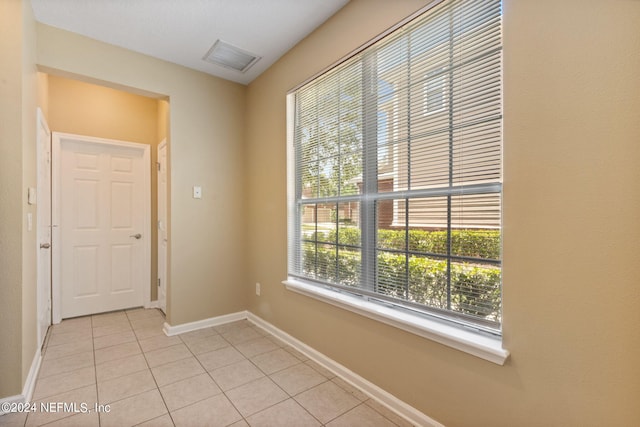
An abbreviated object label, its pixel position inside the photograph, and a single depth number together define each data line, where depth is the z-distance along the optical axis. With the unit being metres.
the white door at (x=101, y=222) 3.26
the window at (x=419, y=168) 1.43
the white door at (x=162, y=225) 3.52
